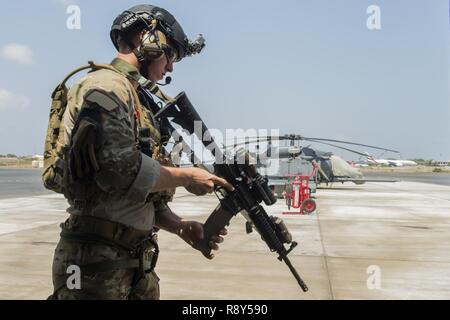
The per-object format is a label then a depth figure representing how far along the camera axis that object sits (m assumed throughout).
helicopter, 17.92
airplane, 114.82
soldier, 1.79
